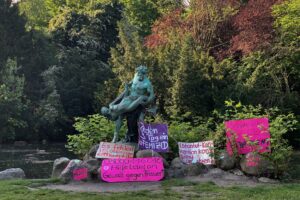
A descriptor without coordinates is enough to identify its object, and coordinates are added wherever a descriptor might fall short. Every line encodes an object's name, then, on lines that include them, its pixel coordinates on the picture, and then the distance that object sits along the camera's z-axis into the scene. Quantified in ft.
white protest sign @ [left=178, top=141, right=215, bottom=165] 35.55
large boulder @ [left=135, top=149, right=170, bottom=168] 34.74
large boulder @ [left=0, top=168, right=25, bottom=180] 40.46
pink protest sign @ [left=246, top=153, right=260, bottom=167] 33.37
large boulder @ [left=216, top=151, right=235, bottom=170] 34.83
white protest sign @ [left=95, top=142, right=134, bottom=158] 34.91
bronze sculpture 36.86
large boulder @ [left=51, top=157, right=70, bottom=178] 38.63
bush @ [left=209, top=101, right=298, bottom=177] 33.35
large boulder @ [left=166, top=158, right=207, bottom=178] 34.60
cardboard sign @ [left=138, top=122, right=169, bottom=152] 36.04
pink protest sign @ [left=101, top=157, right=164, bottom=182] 33.45
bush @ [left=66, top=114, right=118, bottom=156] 38.88
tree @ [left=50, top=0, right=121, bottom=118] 122.01
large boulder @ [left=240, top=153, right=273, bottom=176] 33.33
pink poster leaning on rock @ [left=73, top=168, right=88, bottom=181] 33.86
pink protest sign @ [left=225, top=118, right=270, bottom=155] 34.15
